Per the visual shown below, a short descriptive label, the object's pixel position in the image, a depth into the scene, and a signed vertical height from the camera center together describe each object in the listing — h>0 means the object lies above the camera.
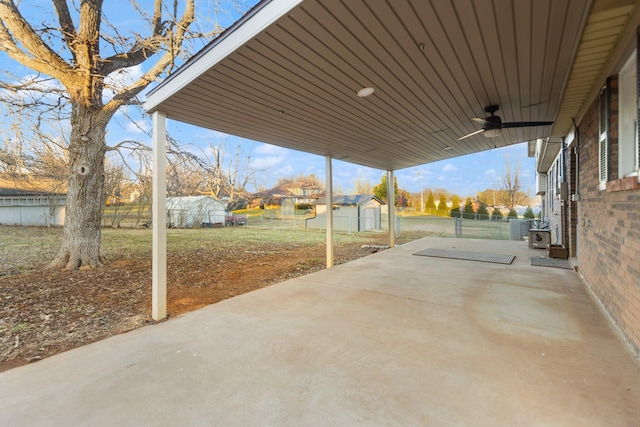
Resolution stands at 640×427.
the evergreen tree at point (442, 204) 26.95 +0.92
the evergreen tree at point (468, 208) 22.52 +0.44
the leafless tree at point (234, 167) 22.84 +4.00
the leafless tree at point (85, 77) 5.20 +2.64
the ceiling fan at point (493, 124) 3.99 +1.30
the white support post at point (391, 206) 8.40 +0.24
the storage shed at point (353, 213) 17.17 +0.08
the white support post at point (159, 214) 3.15 +0.02
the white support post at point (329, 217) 6.09 -0.05
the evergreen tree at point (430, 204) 27.86 +0.97
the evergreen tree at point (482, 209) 22.36 +0.35
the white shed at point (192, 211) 17.06 +0.27
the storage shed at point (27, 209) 14.85 +0.40
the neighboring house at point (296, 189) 37.17 +3.58
